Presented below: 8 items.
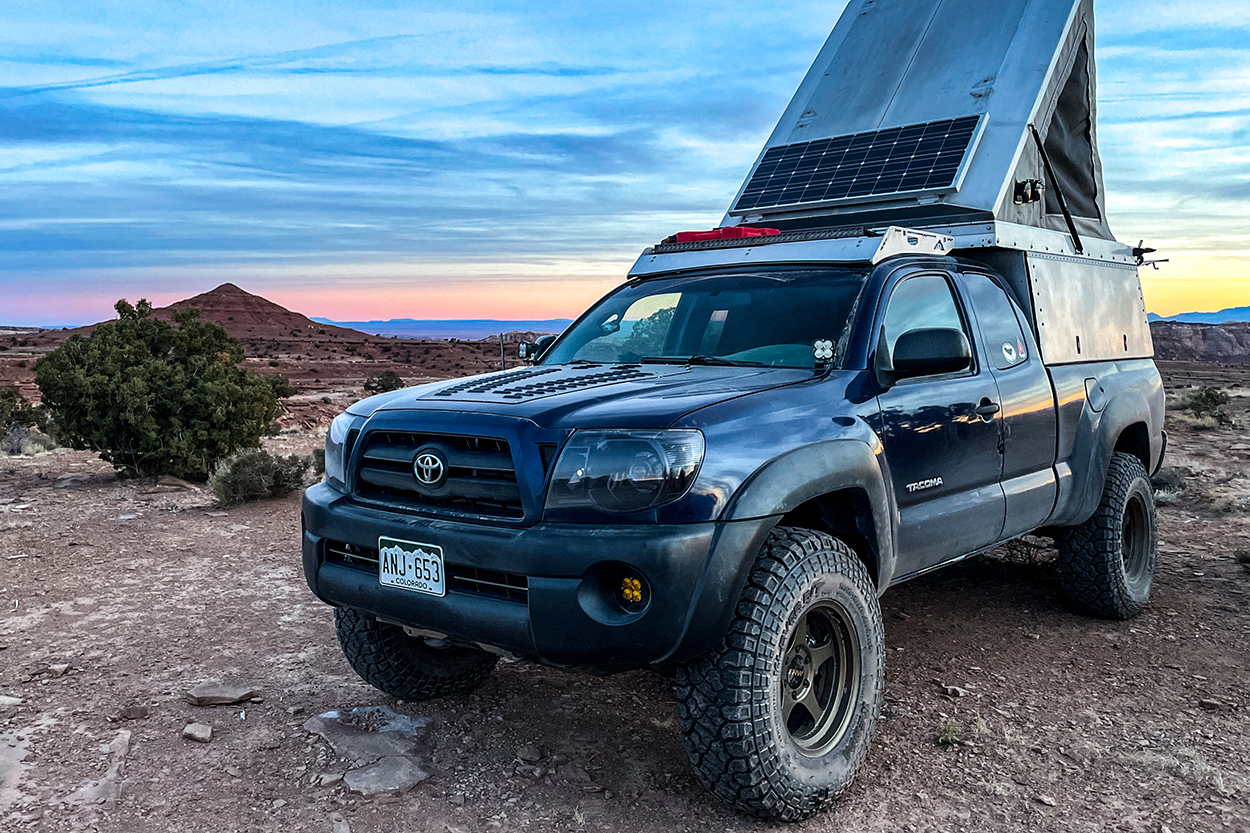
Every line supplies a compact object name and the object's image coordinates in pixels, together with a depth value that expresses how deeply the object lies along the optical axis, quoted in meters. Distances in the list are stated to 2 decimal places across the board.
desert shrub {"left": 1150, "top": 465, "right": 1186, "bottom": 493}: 10.17
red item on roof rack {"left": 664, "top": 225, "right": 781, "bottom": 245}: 5.15
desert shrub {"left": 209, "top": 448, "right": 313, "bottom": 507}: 9.75
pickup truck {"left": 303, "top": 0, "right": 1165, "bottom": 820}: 3.25
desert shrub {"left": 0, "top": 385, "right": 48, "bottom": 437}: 16.30
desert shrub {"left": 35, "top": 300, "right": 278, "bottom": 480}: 11.16
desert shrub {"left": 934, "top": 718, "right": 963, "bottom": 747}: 4.12
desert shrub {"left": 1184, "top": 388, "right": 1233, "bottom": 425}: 19.74
